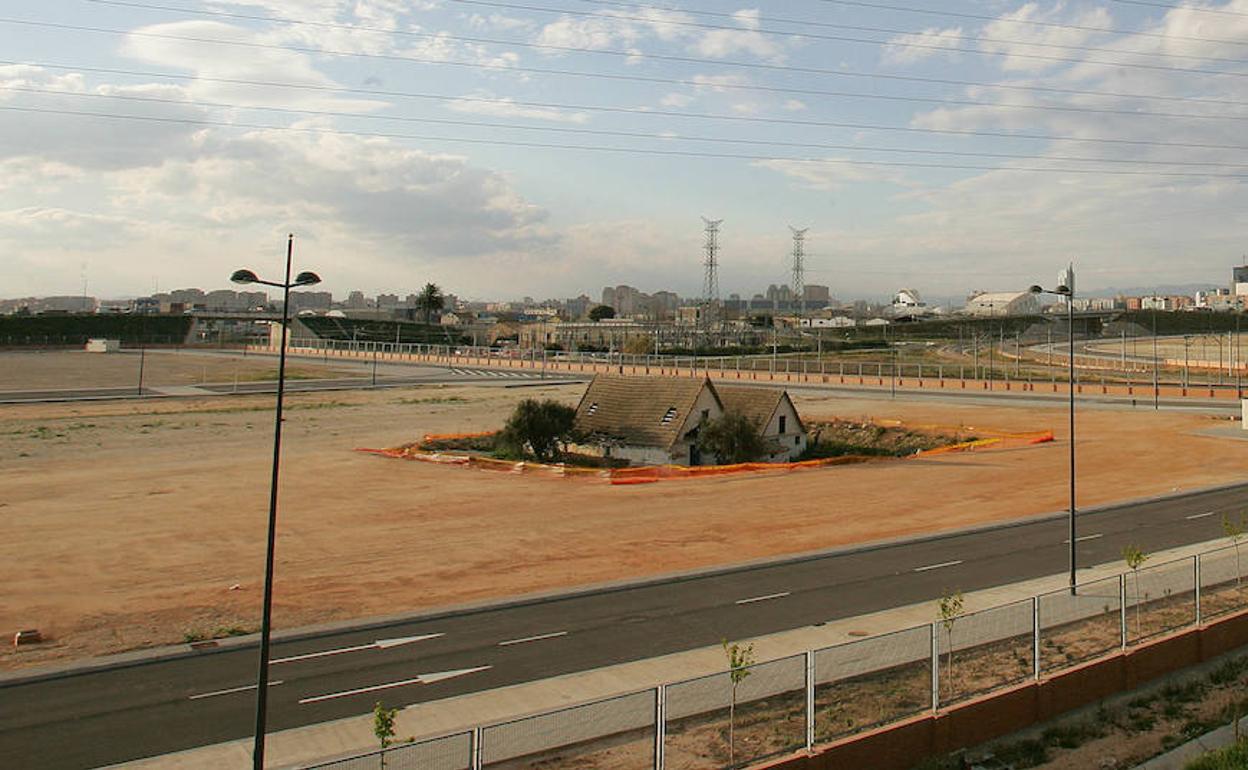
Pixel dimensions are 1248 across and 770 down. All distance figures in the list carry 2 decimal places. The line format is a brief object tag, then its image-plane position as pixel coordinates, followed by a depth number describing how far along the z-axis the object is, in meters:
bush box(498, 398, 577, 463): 51.72
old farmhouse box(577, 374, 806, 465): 51.53
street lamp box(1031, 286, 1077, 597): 23.06
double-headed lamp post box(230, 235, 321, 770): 12.09
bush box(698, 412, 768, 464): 51.38
